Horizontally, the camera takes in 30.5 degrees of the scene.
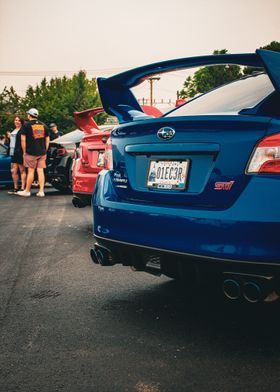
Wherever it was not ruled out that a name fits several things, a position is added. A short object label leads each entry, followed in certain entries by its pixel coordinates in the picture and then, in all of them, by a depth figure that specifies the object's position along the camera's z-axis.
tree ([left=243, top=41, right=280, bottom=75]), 54.44
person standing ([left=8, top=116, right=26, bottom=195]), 12.76
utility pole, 74.54
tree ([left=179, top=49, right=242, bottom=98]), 71.44
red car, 7.01
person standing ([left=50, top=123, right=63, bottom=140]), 15.09
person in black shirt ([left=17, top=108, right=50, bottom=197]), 11.64
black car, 12.22
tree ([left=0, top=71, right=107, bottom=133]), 91.44
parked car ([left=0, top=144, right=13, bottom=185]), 14.56
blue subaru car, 2.62
